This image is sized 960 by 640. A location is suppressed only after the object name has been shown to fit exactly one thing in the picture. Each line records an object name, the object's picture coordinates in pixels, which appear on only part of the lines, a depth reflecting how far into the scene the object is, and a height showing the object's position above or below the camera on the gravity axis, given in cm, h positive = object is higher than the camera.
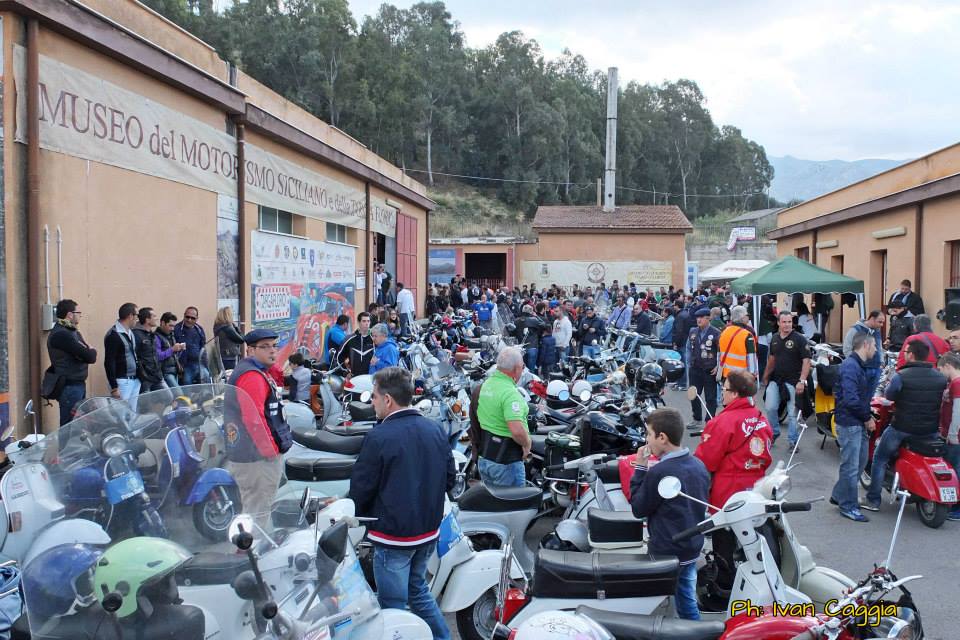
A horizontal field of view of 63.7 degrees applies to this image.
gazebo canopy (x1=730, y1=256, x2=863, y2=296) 1466 +23
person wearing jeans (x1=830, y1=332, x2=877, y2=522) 728 -118
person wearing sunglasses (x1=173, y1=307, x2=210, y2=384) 1051 -79
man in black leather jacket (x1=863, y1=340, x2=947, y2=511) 721 -96
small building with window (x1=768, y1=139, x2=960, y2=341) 1606 +149
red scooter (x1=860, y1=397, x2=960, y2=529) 710 -171
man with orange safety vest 1030 -77
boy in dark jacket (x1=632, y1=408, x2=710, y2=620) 433 -117
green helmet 271 -101
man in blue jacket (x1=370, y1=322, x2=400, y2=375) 1007 -80
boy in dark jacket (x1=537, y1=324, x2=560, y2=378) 1548 -124
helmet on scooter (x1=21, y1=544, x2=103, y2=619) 273 -105
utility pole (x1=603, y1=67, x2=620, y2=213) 4484 +939
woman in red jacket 529 -110
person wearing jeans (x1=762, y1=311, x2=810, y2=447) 975 -97
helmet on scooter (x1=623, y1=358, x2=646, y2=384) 951 -99
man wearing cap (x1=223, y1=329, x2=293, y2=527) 359 -83
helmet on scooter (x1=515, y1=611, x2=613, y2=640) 276 -122
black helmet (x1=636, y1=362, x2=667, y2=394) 816 -93
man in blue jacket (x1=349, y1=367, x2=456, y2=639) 391 -102
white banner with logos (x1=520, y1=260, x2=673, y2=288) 3753 +90
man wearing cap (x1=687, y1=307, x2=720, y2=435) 1123 -104
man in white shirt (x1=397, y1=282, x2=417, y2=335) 1984 -37
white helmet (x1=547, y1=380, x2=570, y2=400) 820 -105
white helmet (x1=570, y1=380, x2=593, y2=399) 830 -105
